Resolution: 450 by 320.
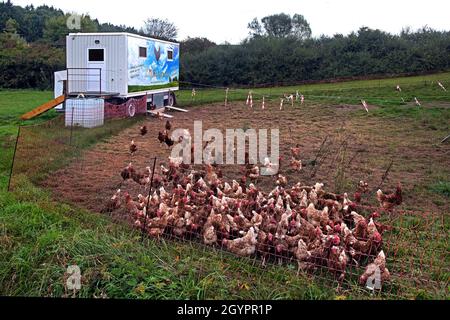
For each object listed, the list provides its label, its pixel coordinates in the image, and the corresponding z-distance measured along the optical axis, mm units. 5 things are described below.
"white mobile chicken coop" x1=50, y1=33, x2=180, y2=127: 14664
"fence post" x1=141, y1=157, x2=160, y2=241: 4827
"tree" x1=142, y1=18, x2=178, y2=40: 48688
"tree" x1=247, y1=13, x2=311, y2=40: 41719
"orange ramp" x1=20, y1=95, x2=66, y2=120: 13977
